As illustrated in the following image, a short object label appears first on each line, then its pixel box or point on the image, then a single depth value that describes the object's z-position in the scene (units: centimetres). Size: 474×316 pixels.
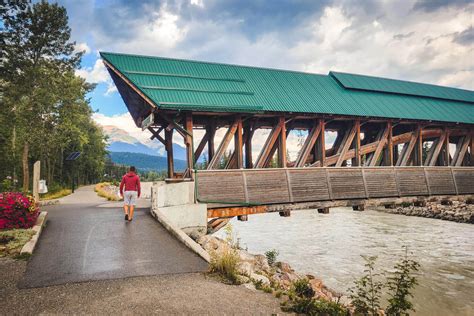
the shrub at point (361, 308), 563
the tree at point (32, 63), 2758
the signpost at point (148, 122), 1295
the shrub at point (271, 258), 1329
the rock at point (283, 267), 1210
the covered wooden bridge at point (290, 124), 1343
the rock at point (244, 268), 704
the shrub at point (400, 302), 526
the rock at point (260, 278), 681
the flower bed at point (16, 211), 1013
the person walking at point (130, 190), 1177
